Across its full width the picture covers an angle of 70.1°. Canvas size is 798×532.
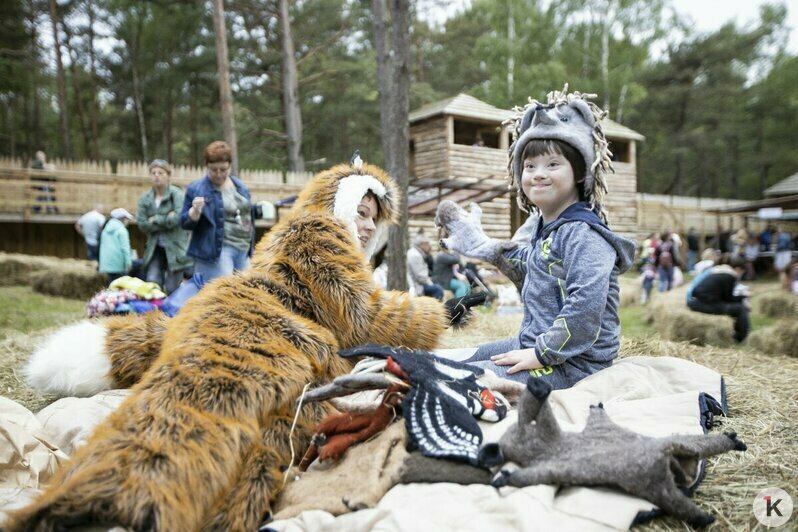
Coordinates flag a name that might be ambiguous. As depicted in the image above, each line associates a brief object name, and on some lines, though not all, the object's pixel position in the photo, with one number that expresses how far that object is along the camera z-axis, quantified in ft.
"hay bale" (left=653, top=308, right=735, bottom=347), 23.77
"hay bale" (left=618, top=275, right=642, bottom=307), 39.14
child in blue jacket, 7.62
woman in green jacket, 19.44
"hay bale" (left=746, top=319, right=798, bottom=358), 20.40
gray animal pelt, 5.02
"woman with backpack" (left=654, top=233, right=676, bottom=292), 44.80
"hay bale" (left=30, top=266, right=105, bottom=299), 33.60
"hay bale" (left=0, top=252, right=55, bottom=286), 37.23
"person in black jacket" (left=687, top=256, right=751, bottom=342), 24.48
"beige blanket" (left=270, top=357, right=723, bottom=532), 4.81
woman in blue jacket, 16.98
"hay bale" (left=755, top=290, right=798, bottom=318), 30.85
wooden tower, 54.49
